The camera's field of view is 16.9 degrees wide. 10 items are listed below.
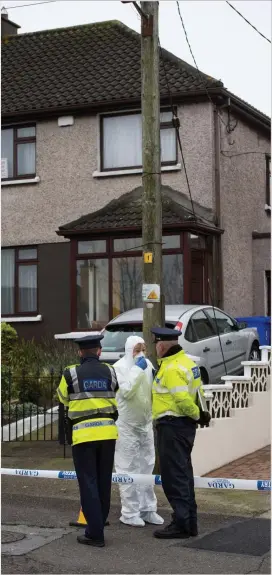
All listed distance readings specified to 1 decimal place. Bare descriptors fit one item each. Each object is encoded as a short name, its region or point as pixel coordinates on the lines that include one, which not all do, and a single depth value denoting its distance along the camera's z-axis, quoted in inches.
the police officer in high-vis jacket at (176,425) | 313.1
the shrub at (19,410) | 553.9
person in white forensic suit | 334.3
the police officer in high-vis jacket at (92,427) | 304.2
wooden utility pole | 405.4
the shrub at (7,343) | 633.0
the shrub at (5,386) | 561.6
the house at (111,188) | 792.3
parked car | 539.2
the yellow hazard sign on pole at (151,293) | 401.1
